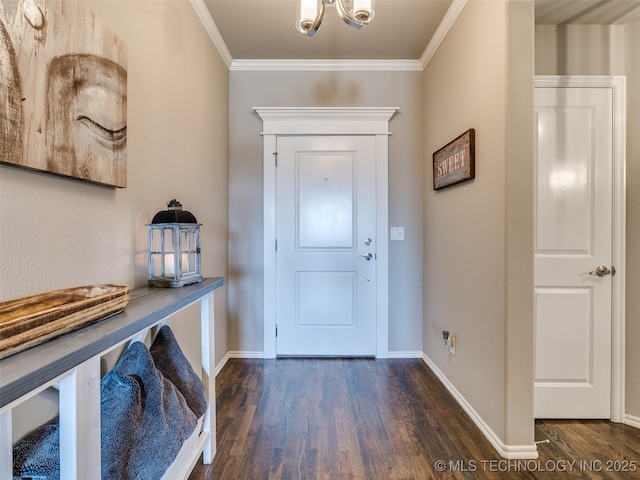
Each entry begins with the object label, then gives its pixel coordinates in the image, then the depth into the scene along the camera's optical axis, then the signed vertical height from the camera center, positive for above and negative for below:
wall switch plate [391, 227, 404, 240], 2.67 +0.05
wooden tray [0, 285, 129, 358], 0.55 -0.16
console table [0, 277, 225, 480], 0.50 -0.25
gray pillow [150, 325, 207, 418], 1.18 -0.52
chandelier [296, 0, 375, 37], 1.29 +0.99
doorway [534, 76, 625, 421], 1.73 +0.01
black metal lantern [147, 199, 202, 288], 1.27 -0.04
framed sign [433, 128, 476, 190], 1.76 +0.51
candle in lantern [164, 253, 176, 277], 1.30 -0.12
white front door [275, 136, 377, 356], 2.63 -0.07
